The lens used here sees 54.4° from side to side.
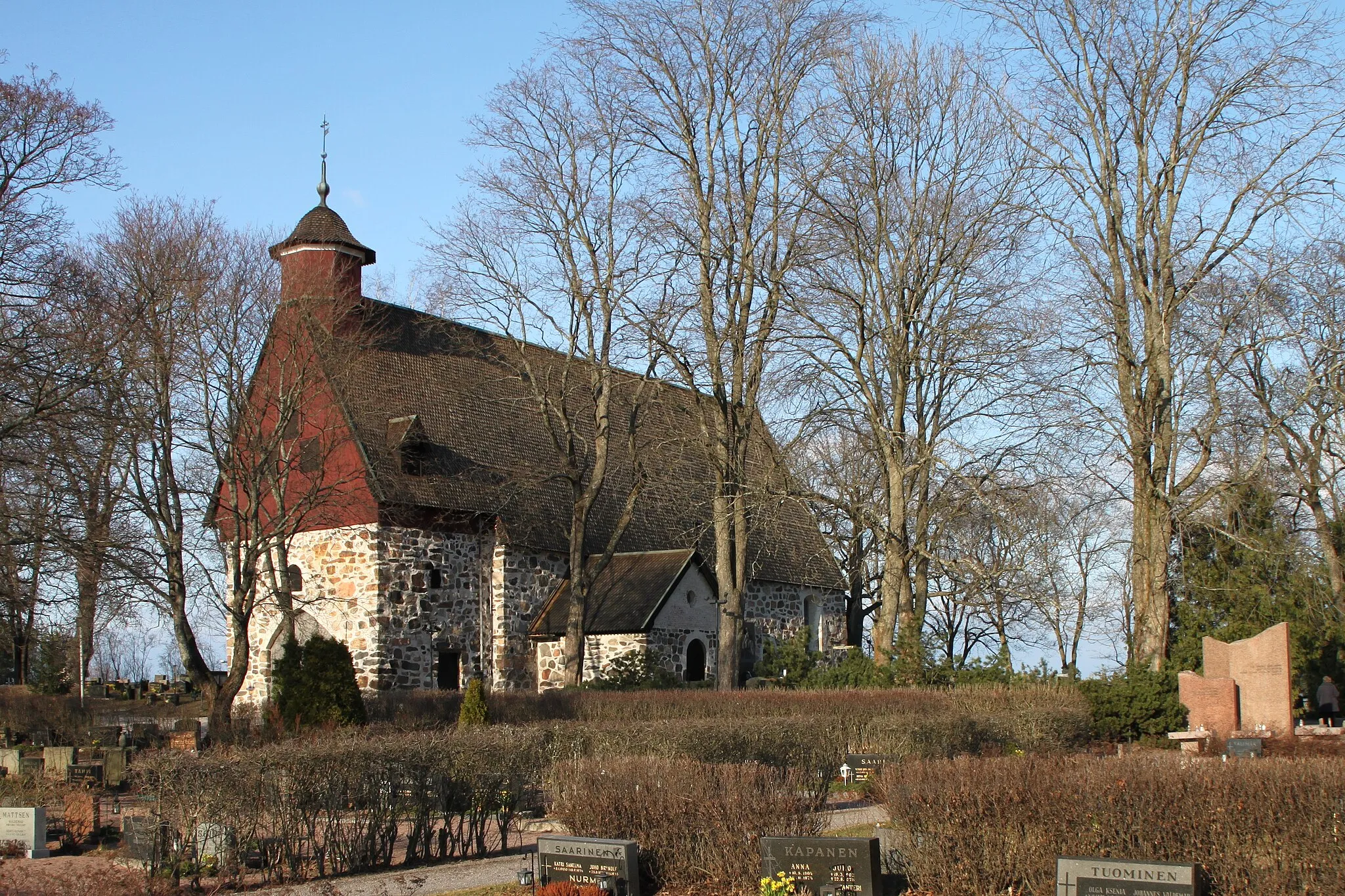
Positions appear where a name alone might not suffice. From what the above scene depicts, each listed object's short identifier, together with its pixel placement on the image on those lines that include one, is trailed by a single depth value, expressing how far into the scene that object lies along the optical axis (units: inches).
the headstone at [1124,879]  315.0
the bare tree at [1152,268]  814.5
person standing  1034.1
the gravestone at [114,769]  704.4
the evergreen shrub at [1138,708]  792.3
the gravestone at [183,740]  815.7
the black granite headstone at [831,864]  354.0
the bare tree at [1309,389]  816.3
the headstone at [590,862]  377.4
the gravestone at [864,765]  597.9
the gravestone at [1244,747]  603.8
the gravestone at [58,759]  716.7
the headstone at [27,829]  495.8
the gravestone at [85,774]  690.2
